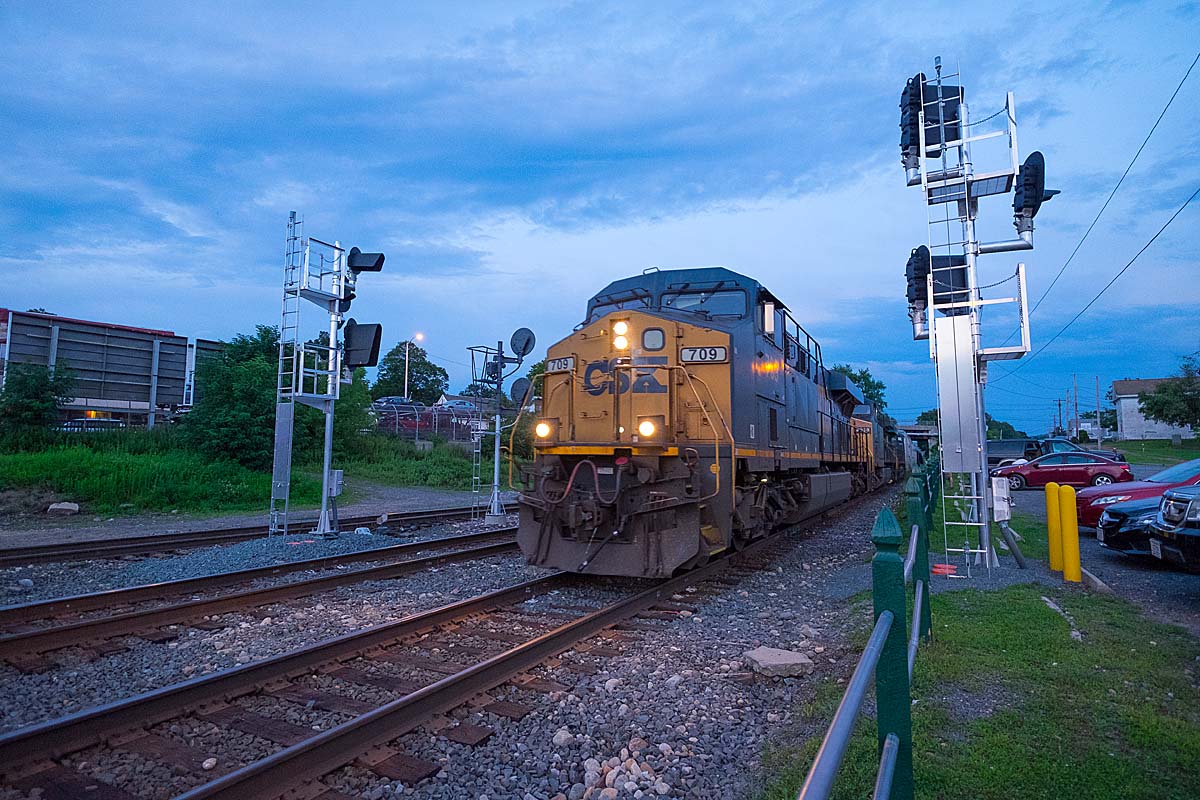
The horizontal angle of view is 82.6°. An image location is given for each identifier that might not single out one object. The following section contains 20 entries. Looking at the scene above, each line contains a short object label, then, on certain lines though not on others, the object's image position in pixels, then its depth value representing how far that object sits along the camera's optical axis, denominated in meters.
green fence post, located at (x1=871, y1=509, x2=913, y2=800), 2.20
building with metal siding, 22.69
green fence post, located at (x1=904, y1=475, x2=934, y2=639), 4.86
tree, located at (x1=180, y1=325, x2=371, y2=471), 19.08
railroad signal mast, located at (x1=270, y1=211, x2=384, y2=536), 11.25
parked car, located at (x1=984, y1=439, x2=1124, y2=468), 24.00
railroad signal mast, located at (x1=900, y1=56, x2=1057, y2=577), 8.57
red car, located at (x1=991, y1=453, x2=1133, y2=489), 18.70
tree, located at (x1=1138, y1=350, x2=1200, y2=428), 41.12
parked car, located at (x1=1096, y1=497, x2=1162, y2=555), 8.24
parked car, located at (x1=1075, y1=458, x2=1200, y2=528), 9.25
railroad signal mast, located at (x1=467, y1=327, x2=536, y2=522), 14.09
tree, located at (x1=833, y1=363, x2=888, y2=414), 86.38
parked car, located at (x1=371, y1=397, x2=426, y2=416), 35.94
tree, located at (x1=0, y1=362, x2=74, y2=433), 17.89
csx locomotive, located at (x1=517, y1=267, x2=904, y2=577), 6.97
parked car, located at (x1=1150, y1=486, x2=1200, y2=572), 6.11
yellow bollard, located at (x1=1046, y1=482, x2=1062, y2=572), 8.01
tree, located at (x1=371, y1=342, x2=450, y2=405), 68.94
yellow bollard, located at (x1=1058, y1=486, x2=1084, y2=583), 7.49
